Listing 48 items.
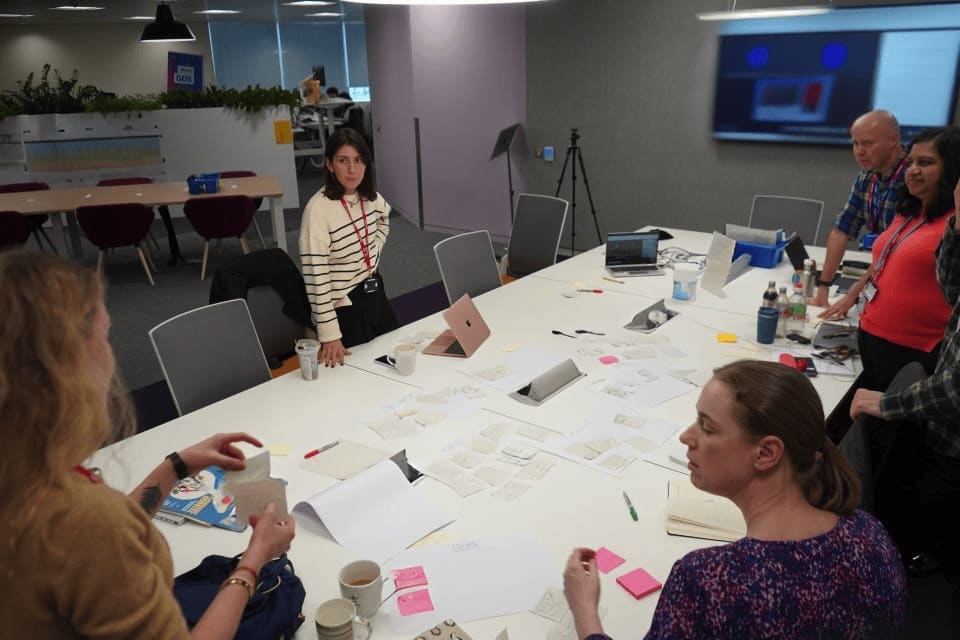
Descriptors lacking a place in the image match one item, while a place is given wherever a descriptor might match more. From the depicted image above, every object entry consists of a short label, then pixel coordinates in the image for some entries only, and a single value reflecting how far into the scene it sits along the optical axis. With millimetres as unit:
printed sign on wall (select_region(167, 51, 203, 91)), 9766
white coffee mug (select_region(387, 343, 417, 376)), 2660
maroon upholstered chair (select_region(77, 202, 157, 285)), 5957
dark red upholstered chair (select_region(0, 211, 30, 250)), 5727
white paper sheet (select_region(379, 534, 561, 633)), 1527
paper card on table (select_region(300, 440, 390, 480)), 2053
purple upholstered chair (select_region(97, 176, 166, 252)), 7379
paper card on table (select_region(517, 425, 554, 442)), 2221
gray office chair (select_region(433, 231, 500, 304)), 3791
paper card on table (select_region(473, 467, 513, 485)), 2008
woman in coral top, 2605
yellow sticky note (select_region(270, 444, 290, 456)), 2166
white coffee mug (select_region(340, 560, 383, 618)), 1460
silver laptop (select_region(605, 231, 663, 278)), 3998
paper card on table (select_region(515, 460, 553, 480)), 2020
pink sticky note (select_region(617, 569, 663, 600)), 1566
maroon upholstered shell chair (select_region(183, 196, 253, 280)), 6246
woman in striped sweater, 2871
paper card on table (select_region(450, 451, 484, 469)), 2090
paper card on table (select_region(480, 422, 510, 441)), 2236
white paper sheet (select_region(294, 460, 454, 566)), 1753
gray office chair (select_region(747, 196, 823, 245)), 4664
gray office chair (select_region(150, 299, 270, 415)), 2533
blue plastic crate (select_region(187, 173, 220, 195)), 6625
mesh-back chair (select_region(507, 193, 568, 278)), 4598
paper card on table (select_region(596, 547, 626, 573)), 1650
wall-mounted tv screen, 4781
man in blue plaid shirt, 3359
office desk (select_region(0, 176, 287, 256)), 6211
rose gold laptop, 2814
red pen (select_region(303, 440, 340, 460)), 2140
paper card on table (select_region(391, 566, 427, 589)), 1609
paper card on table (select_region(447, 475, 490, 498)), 1953
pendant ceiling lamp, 8391
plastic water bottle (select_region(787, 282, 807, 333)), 3092
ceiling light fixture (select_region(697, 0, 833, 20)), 3871
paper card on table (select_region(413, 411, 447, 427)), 2330
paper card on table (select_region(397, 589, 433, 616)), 1532
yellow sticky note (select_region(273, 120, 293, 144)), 9055
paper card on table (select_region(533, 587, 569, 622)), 1514
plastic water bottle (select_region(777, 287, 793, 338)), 2963
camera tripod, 6484
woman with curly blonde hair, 878
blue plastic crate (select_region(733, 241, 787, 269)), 3986
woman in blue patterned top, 1174
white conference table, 1693
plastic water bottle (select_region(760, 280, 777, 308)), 2898
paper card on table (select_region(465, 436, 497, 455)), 2158
